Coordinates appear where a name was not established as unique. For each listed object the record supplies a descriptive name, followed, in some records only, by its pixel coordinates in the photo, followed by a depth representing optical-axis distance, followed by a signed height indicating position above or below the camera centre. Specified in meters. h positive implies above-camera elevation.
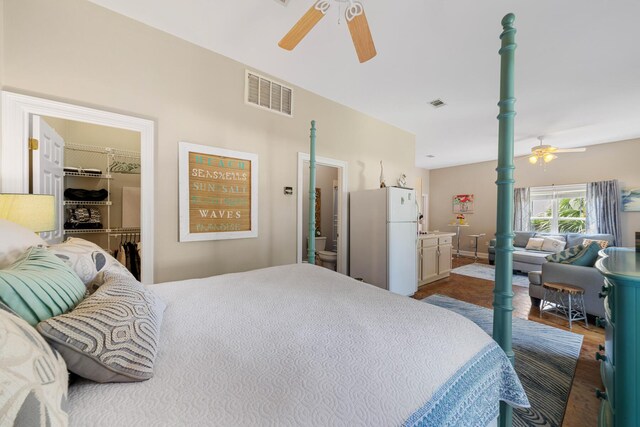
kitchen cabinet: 3.99 -0.77
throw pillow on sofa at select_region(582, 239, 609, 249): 4.21 -0.51
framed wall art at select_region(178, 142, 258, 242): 2.21 +0.18
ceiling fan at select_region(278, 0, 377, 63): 1.40 +1.20
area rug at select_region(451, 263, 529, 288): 4.43 -1.22
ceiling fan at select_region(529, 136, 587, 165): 4.01 +1.07
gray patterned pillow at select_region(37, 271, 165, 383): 0.57 -0.34
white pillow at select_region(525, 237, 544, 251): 5.13 -0.63
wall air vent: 2.56 +1.34
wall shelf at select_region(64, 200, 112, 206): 2.64 +0.08
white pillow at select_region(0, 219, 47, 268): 0.84 -0.12
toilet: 3.76 -0.75
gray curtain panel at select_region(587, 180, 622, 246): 4.68 +0.14
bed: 0.55 -0.46
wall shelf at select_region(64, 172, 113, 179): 2.65 +0.40
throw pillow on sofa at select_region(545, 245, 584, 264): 2.88 -0.50
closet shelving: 2.73 +0.57
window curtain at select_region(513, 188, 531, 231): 5.85 +0.13
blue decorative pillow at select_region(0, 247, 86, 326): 0.59 -0.22
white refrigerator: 3.12 -0.35
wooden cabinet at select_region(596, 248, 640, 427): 0.94 -0.53
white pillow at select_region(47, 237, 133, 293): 0.97 -0.22
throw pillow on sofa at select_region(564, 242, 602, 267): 2.71 -0.47
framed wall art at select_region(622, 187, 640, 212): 4.52 +0.30
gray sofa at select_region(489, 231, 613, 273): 4.64 -0.79
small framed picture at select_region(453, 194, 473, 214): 6.80 +0.31
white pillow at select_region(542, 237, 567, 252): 4.89 -0.63
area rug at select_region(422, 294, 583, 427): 1.46 -1.22
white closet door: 1.66 +0.34
